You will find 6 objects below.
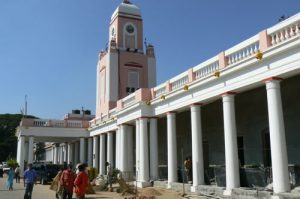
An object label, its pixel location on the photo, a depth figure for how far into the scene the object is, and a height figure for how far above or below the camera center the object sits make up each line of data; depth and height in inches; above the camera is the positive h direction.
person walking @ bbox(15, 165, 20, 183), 930.1 -70.3
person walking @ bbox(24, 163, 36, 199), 437.9 -43.7
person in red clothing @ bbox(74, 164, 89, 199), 329.6 -37.2
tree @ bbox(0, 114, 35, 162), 2407.0 +143.6
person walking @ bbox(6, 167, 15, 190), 674.6 -61.5
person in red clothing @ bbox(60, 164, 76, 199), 384.5 -41.5
